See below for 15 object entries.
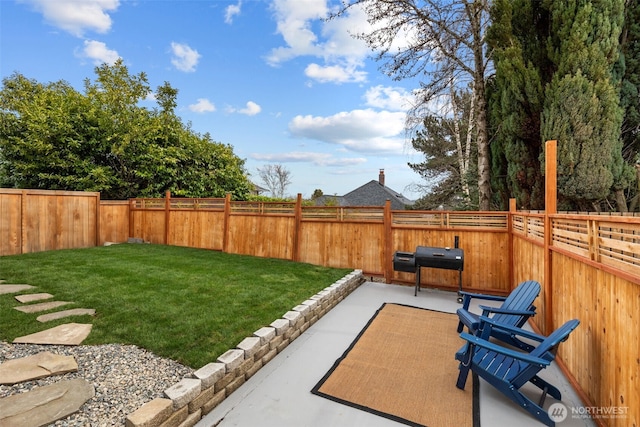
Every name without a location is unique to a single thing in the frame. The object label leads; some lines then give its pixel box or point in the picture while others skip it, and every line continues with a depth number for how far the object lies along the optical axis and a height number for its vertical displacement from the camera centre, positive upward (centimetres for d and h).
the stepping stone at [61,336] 271 -123
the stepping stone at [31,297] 368 -115
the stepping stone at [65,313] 320 -120
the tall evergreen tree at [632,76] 598 +279
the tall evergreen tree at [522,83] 616 +277
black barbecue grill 500 -89
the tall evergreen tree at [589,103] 546 +205
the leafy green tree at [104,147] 938 +221
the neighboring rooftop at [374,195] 2002 +105
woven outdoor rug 229 -159
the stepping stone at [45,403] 175 -127
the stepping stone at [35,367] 215 -125
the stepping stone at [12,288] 397 -113
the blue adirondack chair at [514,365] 214 -130
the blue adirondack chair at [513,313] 303 -110
